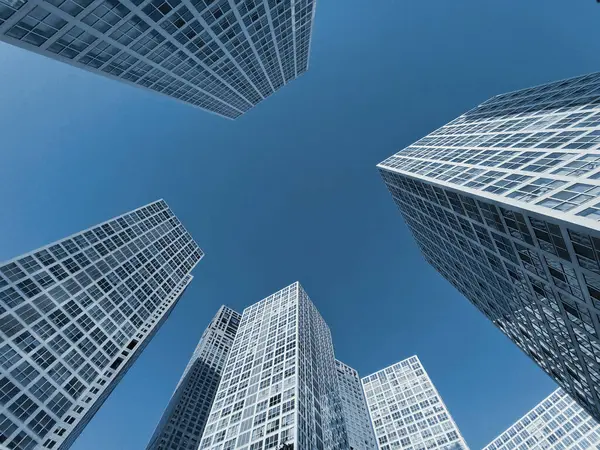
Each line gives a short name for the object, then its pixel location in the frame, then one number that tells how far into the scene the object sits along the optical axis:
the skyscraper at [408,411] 109.81
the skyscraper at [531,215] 39.31
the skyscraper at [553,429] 114.07
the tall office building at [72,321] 61.69
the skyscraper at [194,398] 128.50
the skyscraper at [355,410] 129.25
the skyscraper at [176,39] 46.09
